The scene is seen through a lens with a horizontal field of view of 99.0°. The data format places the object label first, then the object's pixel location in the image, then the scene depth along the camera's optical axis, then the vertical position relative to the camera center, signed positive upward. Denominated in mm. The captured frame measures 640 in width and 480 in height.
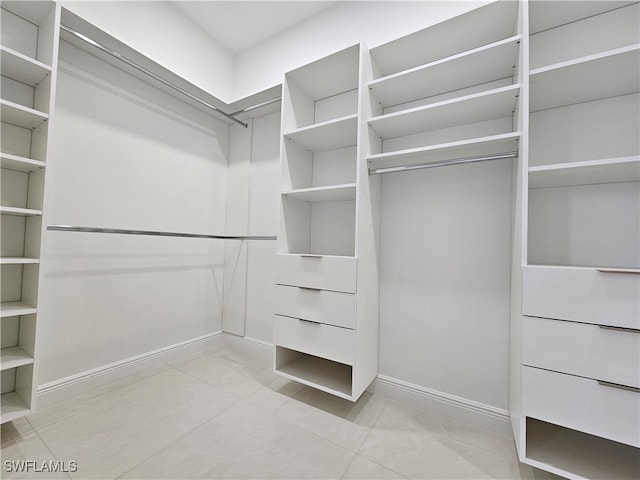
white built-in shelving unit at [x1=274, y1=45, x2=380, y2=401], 1521 +65
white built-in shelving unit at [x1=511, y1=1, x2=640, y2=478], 952 +22
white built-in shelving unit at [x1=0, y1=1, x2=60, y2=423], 1299 +334
